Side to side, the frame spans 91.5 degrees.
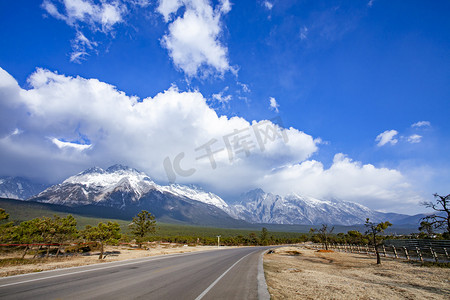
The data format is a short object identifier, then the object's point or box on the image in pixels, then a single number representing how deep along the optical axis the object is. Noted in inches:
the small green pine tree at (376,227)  1008.1
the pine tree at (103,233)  1084.0
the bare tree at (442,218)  784.9
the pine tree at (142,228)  1948.8
